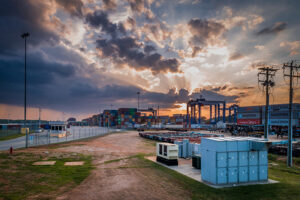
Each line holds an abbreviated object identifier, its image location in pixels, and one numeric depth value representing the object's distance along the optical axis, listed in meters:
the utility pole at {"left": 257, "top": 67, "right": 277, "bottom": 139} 27.29
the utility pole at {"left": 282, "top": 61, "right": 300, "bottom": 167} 22.14
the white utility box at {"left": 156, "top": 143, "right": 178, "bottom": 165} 21.14
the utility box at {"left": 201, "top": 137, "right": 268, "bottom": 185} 14.96
